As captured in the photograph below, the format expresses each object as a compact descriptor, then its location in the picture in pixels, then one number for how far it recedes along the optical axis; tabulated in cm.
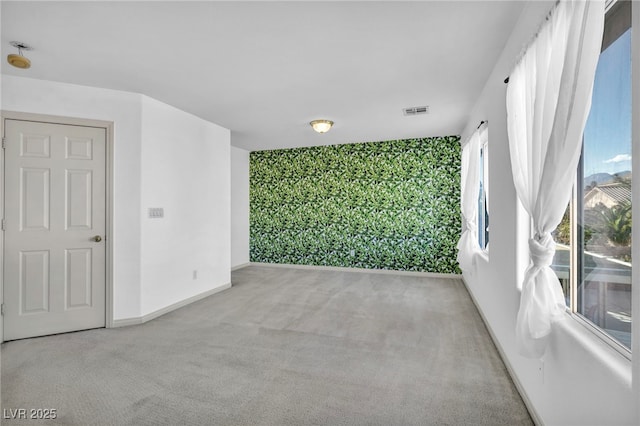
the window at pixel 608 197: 122
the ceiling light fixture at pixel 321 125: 462
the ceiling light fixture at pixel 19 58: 257
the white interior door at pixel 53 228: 316
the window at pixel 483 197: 385
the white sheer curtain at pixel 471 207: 407
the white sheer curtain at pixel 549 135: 125
